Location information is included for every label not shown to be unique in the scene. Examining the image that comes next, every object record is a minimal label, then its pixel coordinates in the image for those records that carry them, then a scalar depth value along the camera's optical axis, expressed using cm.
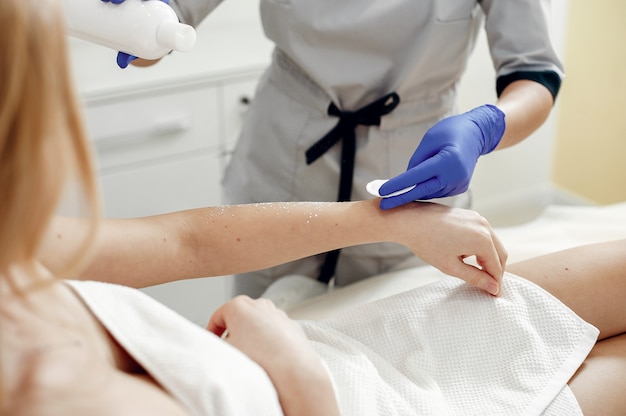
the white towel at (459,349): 113
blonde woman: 70
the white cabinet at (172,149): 219
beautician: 145
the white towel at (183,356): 90
